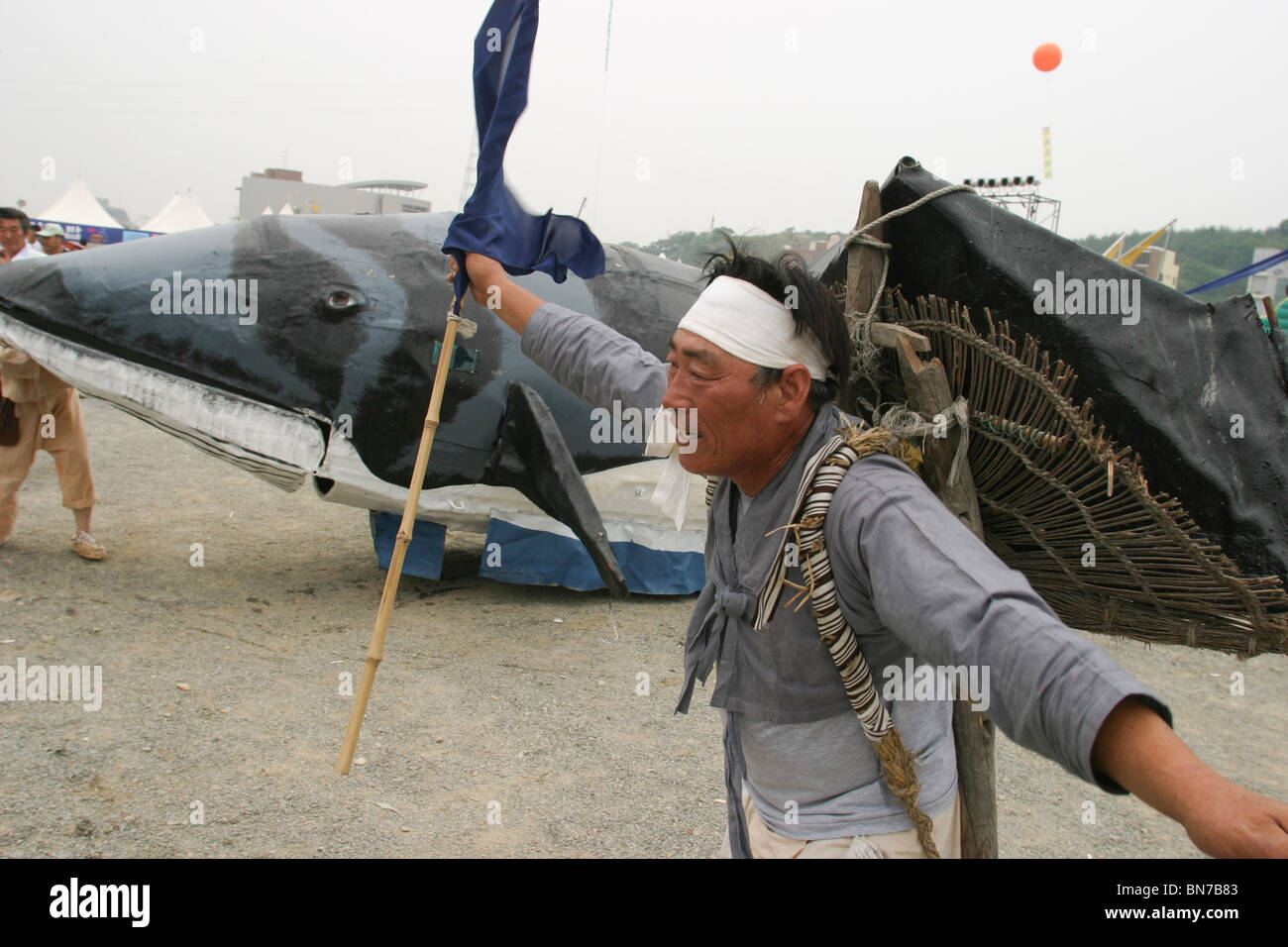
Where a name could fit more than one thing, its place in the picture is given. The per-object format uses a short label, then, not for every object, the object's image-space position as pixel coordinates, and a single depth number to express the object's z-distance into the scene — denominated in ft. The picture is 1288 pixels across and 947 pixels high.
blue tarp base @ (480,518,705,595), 18.34
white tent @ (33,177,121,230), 79.60
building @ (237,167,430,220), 126.82
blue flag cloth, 7.25
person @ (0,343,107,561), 18.61
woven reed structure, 5.46
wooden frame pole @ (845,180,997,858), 5.82
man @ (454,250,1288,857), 4.09
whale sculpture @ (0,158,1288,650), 16.14
